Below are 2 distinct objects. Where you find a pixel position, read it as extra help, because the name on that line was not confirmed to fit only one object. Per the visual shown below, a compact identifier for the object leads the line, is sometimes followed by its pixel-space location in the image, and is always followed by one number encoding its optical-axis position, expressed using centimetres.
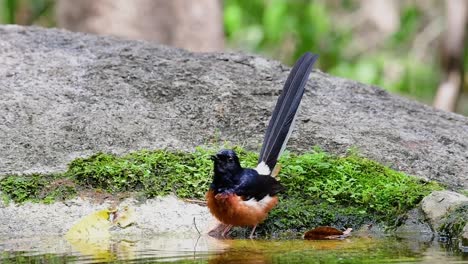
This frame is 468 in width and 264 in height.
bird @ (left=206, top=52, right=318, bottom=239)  856
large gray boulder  1076
